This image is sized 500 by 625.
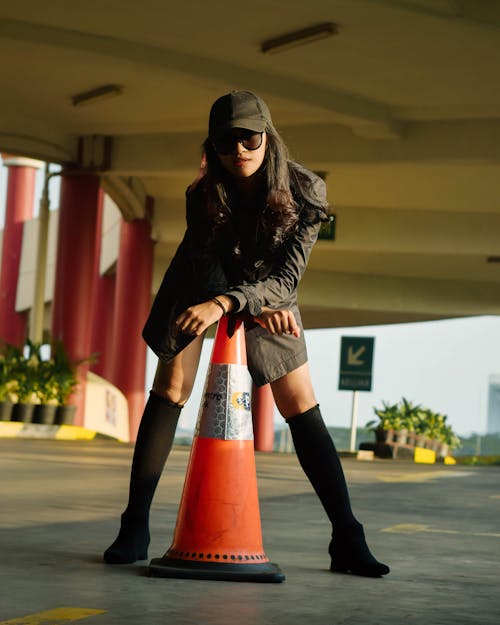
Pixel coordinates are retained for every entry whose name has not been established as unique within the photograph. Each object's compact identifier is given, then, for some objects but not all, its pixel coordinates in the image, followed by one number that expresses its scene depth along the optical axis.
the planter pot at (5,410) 19.00
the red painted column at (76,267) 22.95
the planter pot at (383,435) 29.84
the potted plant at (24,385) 19.50
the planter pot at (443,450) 37.52
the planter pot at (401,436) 30.45
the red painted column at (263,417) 39.41
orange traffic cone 3.49
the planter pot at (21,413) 19.47
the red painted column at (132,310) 27.08
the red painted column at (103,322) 33.31
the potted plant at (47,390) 20.11
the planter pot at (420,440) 33.59
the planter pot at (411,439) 32.53
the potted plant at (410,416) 34.69
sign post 25.72
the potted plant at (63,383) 20.55
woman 3.78
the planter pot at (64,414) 20.52
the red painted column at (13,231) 37.81
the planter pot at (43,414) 19.95
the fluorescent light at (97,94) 19.00
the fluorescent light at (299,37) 14.52
